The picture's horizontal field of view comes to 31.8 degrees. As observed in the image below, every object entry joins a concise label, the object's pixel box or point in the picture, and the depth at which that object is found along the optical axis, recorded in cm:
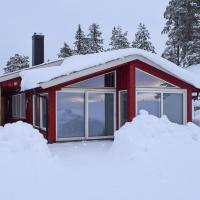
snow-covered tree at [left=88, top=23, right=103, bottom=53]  4376
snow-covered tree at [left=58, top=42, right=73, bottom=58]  4467
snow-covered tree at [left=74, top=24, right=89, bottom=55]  4384
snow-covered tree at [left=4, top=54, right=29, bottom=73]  4802
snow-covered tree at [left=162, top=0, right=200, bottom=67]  3203
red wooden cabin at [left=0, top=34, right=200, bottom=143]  1312
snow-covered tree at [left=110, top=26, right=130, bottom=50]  4466
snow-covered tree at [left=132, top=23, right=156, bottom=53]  4088
